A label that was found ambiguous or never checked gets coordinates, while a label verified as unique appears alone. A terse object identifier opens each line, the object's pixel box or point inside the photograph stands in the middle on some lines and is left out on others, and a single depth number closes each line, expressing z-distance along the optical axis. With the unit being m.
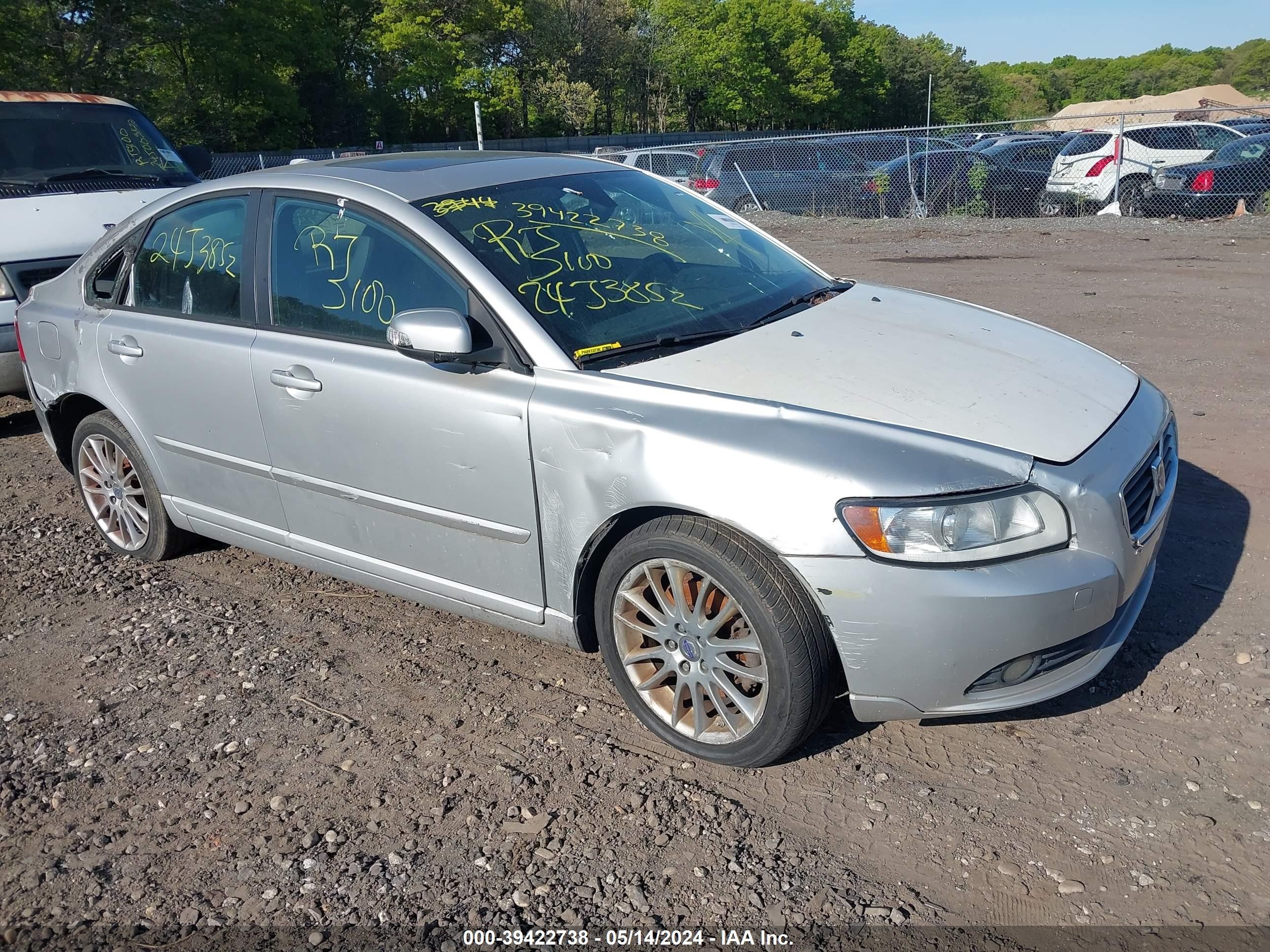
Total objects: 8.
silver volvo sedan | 2.80
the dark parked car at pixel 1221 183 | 15.80
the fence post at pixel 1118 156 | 16.28
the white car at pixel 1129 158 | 16.58
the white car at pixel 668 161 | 19.20
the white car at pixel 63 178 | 6.85
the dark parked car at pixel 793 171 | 18.77
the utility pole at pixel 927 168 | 17.97
